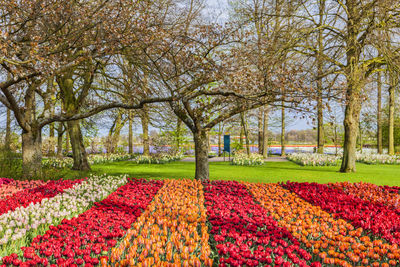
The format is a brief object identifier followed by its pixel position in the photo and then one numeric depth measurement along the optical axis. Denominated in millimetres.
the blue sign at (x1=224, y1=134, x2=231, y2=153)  17812
